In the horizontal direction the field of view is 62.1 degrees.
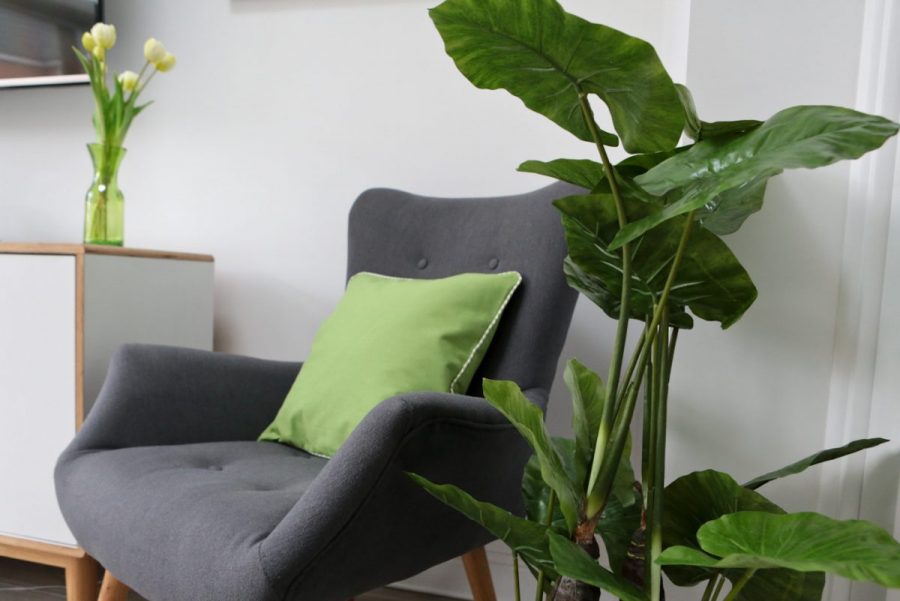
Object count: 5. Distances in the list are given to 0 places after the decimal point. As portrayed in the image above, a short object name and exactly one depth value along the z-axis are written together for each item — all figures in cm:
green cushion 132
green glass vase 181
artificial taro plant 58
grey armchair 89
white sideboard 155
